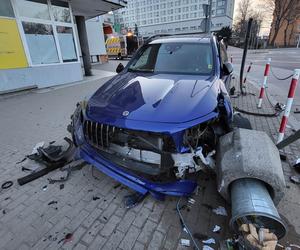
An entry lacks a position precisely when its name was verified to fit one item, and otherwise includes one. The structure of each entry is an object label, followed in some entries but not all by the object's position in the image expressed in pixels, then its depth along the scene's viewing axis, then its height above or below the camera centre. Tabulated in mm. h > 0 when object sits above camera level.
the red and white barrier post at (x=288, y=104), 3324 -1049
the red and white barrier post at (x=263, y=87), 5409 -1207
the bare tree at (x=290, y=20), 38500 +3733
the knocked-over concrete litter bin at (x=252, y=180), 1675 -1273
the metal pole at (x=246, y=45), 6614 -136
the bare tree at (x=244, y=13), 49975 +7115
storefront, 7000 +190
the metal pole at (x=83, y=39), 10922 +363
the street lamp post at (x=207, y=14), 7745 +1073
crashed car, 1984 -866
